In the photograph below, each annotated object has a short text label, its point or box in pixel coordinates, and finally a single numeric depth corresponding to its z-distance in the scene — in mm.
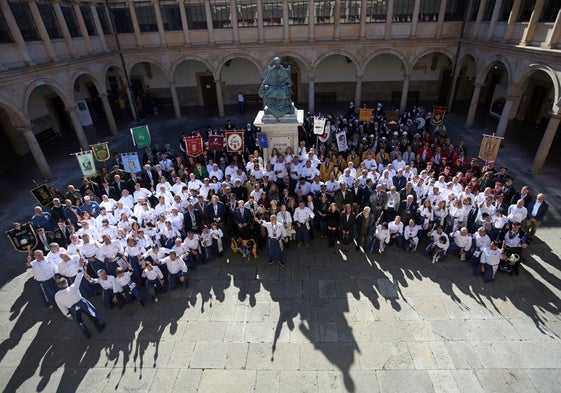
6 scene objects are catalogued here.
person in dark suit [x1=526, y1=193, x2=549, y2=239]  9148
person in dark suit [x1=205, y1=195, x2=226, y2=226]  9586
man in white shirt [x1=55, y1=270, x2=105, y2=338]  7039
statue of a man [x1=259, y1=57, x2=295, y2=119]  11102
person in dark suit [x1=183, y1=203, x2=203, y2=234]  9633
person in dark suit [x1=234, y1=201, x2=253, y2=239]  9312
